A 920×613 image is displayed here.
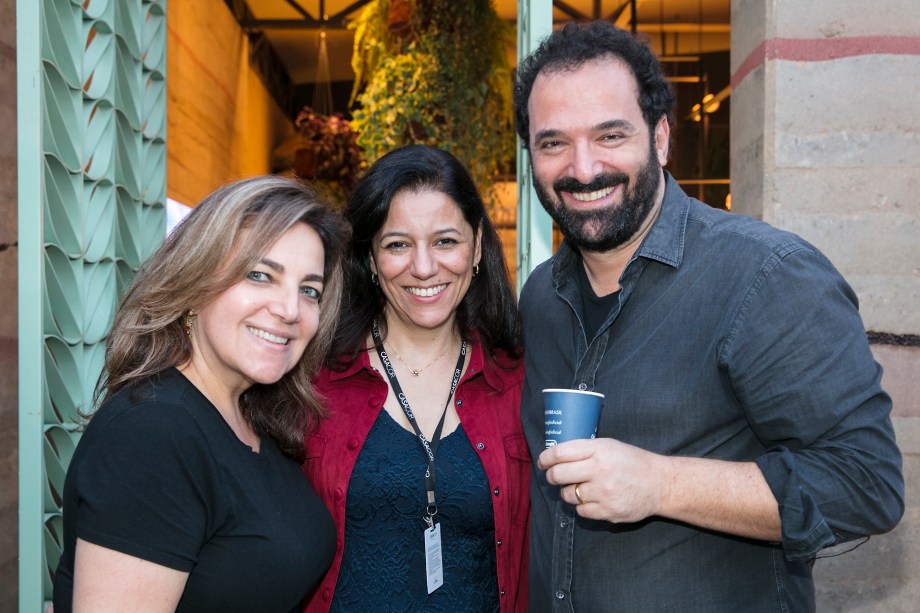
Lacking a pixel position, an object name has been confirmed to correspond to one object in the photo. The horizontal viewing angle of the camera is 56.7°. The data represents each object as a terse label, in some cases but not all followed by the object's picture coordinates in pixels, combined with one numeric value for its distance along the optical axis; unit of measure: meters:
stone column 2.53
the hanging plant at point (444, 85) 4.40
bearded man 1.52
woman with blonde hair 1.54
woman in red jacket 2.21
